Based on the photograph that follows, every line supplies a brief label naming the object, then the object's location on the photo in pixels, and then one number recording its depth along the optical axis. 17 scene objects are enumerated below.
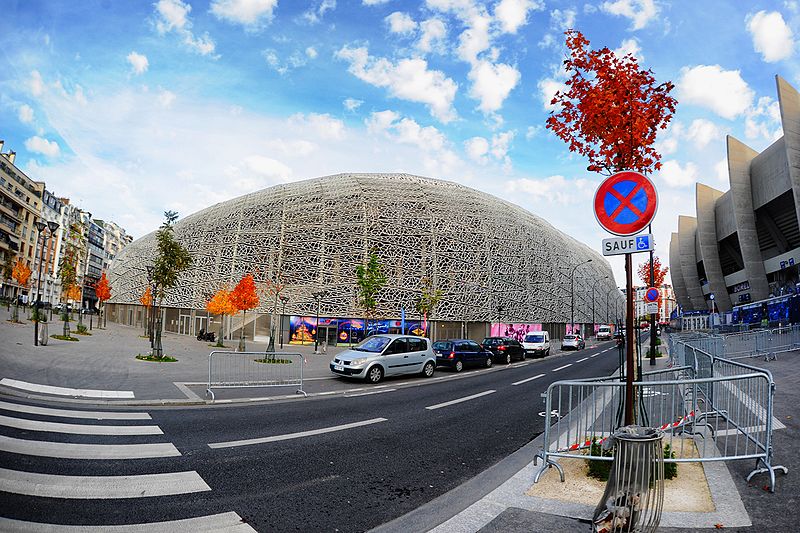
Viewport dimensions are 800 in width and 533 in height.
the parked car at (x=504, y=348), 27.98
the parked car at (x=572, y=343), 43.25
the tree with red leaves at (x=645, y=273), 48.38
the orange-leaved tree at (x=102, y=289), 48.88
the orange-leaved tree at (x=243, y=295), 31.70
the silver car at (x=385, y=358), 15.50
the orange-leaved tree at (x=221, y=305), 34.09
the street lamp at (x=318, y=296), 39.62
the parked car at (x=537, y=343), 33.66
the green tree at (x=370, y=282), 35.19
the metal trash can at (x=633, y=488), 3.55
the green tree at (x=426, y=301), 39.97
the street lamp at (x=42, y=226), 21.85
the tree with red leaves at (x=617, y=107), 5.26
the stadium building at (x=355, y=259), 45.81
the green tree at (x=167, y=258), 23.17
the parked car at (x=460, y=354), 21.33
